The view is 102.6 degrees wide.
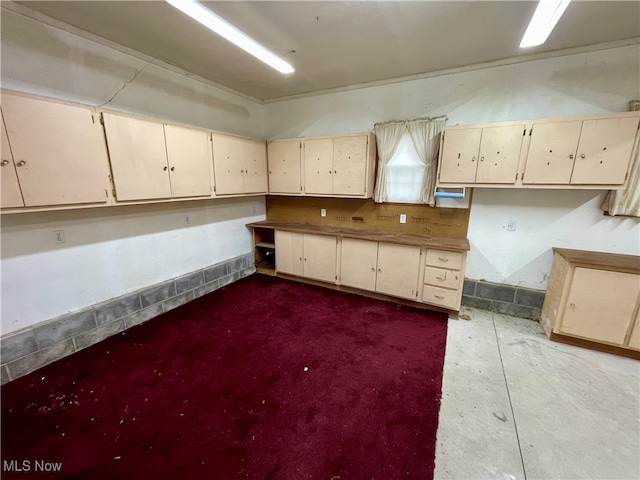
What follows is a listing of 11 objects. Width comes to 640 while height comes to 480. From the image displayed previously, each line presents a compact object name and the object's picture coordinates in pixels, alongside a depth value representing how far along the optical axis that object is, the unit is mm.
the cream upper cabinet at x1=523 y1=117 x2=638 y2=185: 2316
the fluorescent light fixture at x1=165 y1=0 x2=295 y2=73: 1668
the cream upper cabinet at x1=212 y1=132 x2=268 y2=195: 3365
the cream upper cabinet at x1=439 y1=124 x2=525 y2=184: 2666
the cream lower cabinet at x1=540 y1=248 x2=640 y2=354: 2314
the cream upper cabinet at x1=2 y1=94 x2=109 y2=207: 1859
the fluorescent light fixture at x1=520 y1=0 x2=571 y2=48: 1646
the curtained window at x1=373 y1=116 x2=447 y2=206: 3248
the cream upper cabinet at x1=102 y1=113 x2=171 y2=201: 2357
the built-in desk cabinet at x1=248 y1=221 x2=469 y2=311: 3047
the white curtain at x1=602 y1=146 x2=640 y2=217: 2445
